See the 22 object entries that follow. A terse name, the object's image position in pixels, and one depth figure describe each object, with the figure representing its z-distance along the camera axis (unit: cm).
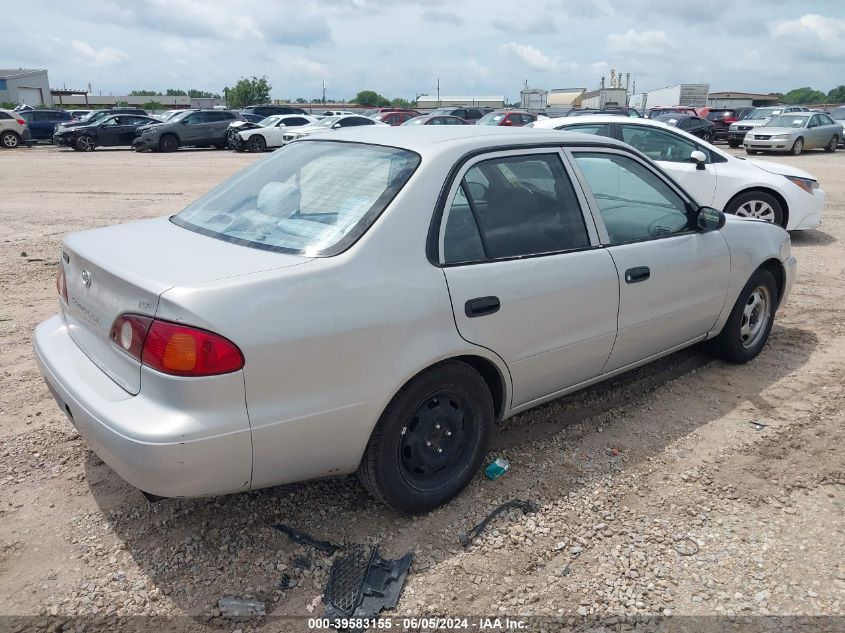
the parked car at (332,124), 2454
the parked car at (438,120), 2305
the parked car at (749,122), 2748
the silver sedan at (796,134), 2320
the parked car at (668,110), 2908
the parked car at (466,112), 2988
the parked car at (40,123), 3016
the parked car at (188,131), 2648
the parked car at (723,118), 3072
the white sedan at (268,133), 2620
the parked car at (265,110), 3459
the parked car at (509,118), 2150
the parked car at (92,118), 2886
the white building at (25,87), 7431
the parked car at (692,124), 2419
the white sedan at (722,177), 857
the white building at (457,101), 8369
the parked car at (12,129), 2789
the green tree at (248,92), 9056
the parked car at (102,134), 2688
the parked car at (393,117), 2891
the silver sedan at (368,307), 246
